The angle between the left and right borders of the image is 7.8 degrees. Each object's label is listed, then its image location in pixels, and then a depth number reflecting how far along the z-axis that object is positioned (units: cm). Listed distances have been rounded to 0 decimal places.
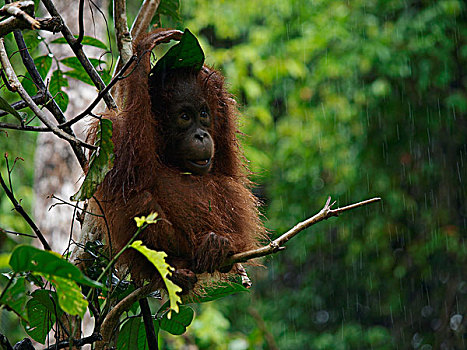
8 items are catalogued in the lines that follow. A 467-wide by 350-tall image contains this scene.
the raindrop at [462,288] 1768
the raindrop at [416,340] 1836
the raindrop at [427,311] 1879
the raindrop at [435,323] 1855
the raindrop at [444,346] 1720
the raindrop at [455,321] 1755
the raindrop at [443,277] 1774
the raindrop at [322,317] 2155
